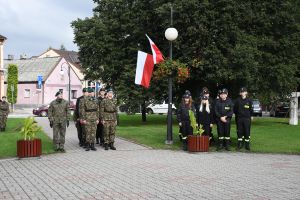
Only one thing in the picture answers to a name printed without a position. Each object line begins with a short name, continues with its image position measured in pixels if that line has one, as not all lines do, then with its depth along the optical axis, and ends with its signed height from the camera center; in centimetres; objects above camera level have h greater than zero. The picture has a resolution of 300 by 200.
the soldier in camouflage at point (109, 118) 1503 -46
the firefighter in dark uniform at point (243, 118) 1472 -42
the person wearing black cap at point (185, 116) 1510 -38
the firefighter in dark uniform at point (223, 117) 1472 -39
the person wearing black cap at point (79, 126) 1562 -76
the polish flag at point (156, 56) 1641 +170
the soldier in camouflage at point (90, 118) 1479 -45
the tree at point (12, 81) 6022 +298
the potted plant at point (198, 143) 1400 -116
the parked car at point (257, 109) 4862 -44
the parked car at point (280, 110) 4716 -51
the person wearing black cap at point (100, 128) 1563 -83
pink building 7056 +354
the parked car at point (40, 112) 4741 -87
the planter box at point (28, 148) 1266 -122
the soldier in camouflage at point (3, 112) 2286 -43
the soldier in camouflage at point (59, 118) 1416 -44
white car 4872 -61
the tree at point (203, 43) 2458 +349
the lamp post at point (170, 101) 1580 +10
